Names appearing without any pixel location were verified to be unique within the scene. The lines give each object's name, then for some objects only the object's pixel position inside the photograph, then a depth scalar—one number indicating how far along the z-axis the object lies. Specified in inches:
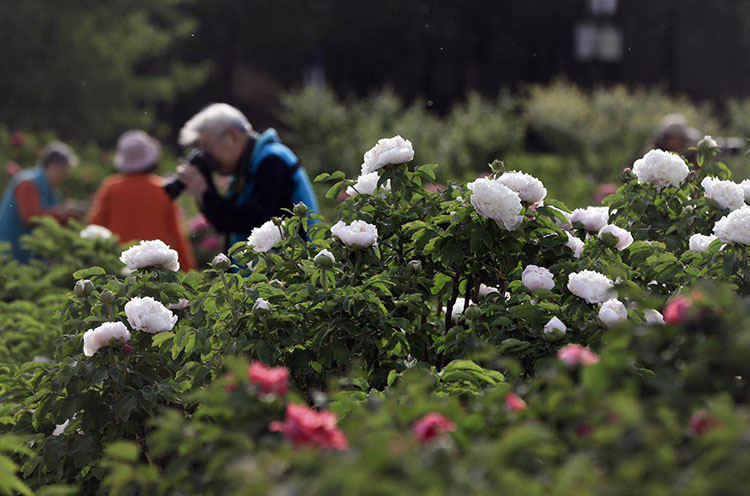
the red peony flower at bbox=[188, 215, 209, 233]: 689.6
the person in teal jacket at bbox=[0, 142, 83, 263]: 586.6
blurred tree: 1610.5
